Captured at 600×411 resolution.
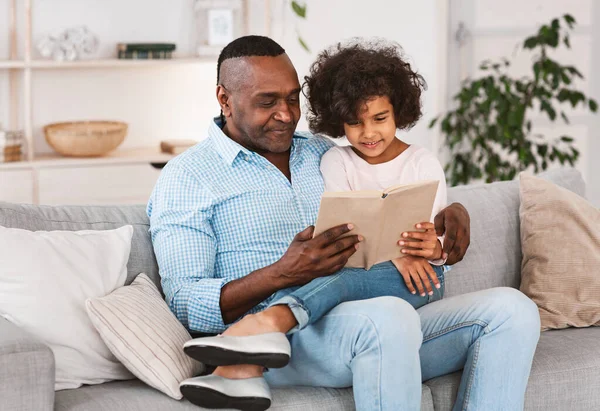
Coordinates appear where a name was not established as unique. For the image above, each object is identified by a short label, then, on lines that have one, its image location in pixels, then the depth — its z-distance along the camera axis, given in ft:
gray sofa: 9.35
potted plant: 15.51
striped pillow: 9.84
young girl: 10.17
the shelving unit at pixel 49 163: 15.38
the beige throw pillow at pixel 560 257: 11.28
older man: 9.80
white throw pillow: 9.90
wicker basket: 15.55
